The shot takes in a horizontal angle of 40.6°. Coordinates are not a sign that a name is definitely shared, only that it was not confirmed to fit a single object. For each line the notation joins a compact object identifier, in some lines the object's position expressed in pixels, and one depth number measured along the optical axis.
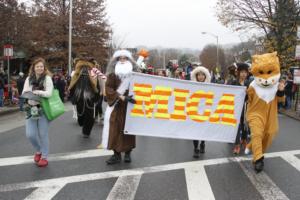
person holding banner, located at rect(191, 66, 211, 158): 7.47
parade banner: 6.75
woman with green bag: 6.38
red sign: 18.11
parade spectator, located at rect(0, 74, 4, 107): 16.56
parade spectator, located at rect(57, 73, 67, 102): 20.77
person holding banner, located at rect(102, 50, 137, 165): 6.56
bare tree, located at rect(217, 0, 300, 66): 22.75
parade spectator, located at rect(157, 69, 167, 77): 16.67
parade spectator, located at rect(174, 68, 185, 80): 14.52
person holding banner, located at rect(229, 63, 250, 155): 7.72
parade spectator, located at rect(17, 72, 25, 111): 17.25
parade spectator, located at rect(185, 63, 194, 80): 12.54
